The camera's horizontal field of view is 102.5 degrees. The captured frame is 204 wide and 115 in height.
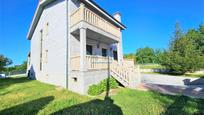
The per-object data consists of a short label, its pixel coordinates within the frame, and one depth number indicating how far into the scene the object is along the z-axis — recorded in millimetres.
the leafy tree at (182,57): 12847
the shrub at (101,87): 4712
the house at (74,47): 5073
